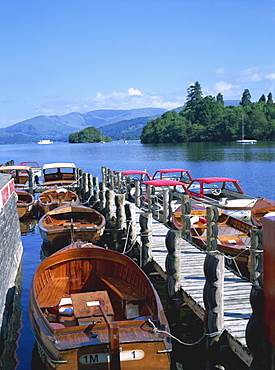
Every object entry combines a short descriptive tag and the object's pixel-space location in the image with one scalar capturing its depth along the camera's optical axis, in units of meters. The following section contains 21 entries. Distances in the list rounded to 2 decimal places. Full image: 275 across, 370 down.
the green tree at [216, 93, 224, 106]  177.84
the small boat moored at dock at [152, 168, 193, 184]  28.63
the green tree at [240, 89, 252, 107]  171.75
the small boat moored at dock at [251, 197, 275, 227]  15.45
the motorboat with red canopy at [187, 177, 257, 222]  19.73
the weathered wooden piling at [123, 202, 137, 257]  14.55
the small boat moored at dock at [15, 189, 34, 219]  23.08
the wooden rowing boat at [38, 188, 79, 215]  22.75
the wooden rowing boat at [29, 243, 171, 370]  6.82
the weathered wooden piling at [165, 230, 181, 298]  9.64
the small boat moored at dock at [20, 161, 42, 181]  38.19
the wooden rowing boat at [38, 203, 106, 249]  15.89
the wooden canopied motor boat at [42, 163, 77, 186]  29.42
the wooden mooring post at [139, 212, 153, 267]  12.05
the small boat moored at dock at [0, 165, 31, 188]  31.18
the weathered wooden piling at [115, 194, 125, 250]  16.30
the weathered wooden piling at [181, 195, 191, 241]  13.99
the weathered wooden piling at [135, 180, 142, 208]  20.78
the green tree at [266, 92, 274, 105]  153.19
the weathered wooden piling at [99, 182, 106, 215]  21.86
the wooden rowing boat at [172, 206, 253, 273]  12.36
